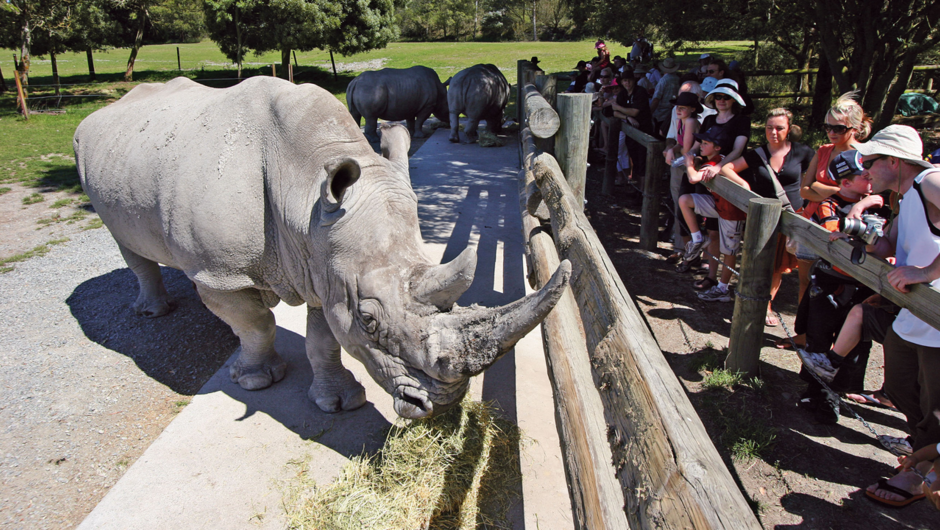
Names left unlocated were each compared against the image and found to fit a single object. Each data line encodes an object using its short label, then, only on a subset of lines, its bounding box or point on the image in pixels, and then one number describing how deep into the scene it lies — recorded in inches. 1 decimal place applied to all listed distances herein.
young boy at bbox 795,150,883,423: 144.9
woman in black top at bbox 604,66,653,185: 322.3
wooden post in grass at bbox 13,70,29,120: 601.0
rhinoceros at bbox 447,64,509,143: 494.6
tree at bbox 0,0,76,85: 652.1
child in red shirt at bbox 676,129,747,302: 202.1
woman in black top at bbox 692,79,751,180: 200.2
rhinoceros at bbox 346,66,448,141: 500.4
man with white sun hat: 106.5
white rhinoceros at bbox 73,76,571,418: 100.6
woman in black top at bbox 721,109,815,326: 189.3
